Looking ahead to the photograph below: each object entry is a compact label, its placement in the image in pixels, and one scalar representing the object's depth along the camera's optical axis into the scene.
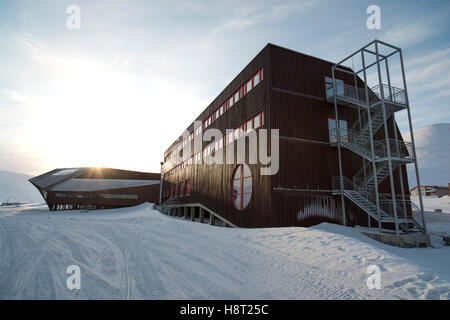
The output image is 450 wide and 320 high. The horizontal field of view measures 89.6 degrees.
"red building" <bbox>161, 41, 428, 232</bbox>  14.48
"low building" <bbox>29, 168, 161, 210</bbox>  41.78
